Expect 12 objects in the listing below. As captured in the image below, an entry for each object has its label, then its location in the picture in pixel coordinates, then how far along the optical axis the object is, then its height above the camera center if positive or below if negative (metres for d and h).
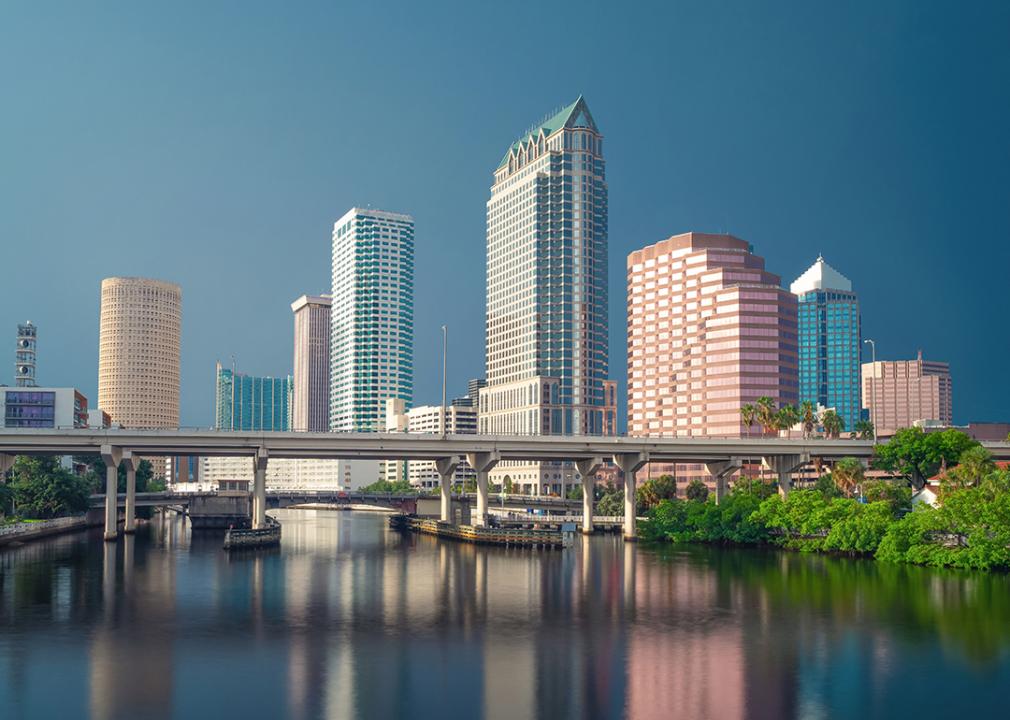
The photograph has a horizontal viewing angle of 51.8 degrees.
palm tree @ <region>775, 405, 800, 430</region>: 180.12 -0.76
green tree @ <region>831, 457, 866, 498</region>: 149.38 -8.82
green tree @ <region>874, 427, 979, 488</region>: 143.62 -5.21
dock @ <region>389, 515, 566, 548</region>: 147.75 -17.99
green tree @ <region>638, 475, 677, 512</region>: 192.75 -14.56
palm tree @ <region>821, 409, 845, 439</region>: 196.25 -1.77
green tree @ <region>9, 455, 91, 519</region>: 172.88 -12.52
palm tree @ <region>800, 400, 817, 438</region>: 183.88 -0.59
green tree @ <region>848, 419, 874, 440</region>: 191.73 -2.89
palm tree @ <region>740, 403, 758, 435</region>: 186.50 +0.30
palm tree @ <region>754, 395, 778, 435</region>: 181.50 -0.06
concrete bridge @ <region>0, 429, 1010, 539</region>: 150.50 -5.26
